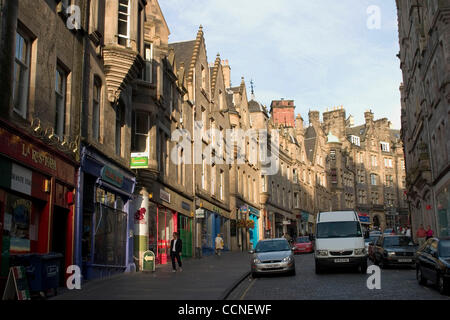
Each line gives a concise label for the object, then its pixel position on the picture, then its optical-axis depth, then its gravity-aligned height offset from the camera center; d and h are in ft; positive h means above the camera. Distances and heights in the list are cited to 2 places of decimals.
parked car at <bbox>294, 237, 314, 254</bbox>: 133.80 -2.99
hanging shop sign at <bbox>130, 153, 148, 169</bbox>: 68.69 +10.41
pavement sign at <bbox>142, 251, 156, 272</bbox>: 65.87 -3.38
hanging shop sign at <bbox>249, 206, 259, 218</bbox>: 160.35 +7.77
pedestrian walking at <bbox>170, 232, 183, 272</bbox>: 67.46 -1.76
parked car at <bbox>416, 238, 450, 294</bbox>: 40.81 -2.74
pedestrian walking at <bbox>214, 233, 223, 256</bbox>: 103.04 -1.98
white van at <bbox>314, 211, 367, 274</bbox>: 61.77 -1.18
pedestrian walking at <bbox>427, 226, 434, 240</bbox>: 92.89 -0.18
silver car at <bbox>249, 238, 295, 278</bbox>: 61.52 -3.40
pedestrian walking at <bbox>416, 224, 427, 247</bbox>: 97.74 -0.37
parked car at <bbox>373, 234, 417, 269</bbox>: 68.90 -2.57
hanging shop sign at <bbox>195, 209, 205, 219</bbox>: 99.19 +4.49
